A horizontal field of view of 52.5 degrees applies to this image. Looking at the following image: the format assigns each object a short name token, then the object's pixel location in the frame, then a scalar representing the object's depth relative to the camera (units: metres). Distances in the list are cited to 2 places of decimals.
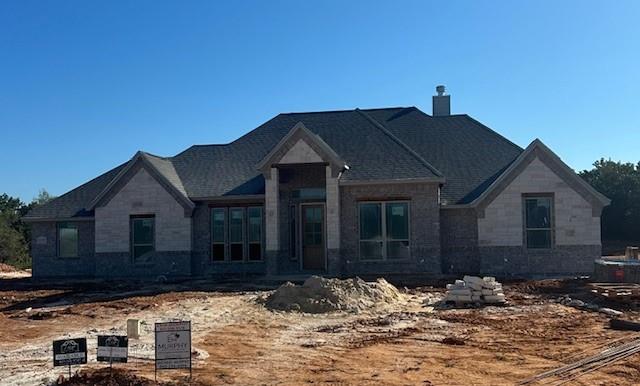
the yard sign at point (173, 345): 8.44
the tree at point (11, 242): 44.00
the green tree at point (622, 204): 50.62
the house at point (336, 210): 24.03
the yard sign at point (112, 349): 8.67
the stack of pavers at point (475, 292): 16.86
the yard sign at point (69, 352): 8.32
